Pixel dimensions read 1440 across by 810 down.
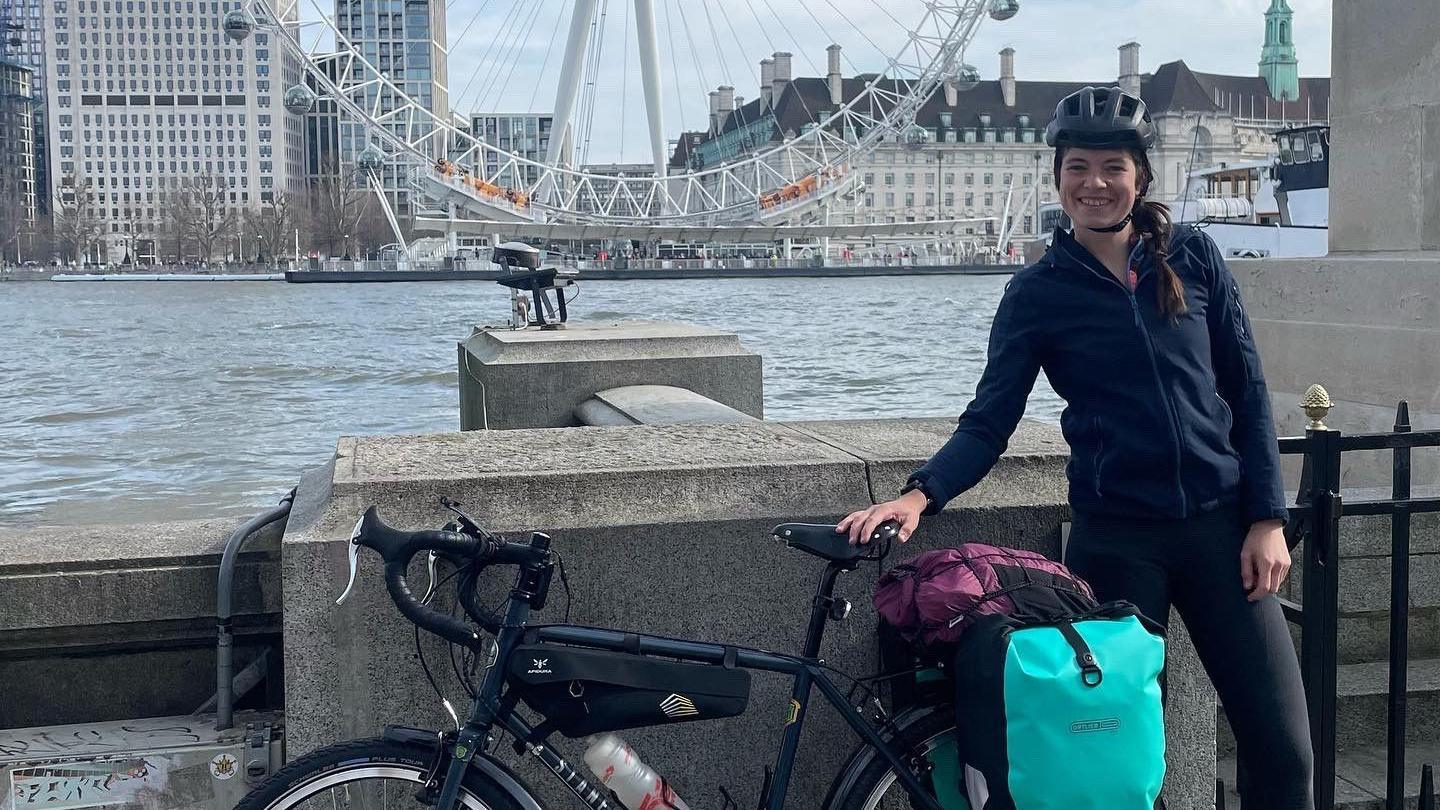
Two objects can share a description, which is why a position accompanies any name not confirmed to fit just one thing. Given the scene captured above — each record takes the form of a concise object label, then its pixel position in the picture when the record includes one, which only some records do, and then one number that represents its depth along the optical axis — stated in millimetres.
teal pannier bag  2197
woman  2518
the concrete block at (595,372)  7016
